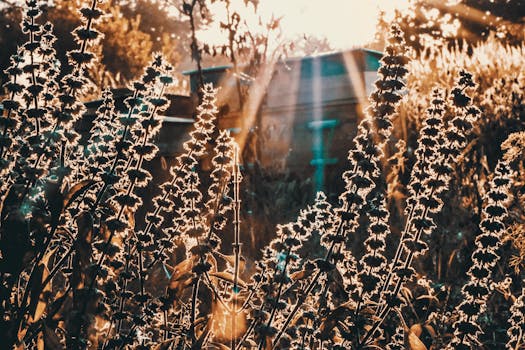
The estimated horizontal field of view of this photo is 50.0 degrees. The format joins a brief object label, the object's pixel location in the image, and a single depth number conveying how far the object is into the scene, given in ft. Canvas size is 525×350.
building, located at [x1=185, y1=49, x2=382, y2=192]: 34.78
